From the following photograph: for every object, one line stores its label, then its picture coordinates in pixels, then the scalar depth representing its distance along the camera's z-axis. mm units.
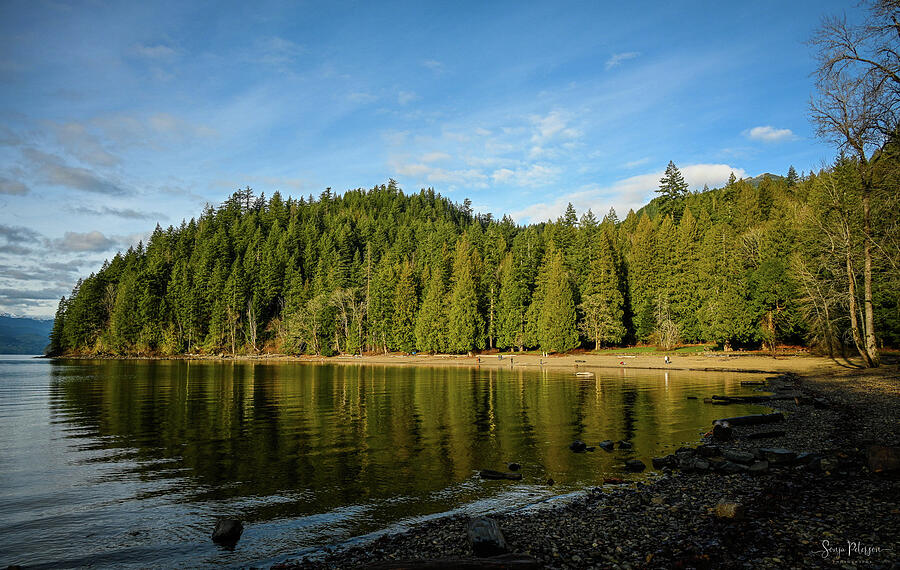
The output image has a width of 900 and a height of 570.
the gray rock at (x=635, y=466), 14216
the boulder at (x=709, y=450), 15086
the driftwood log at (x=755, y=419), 19730
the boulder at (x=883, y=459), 10234
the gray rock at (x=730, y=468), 13070
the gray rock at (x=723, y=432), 17234
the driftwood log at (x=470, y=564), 7188
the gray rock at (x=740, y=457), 13643
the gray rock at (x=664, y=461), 14569
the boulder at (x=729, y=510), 8844
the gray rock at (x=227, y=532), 9781
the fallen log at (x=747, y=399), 26719
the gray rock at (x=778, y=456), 13047
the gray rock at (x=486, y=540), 7980
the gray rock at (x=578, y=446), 16922
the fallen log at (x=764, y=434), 17016
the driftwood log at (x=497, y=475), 13846
